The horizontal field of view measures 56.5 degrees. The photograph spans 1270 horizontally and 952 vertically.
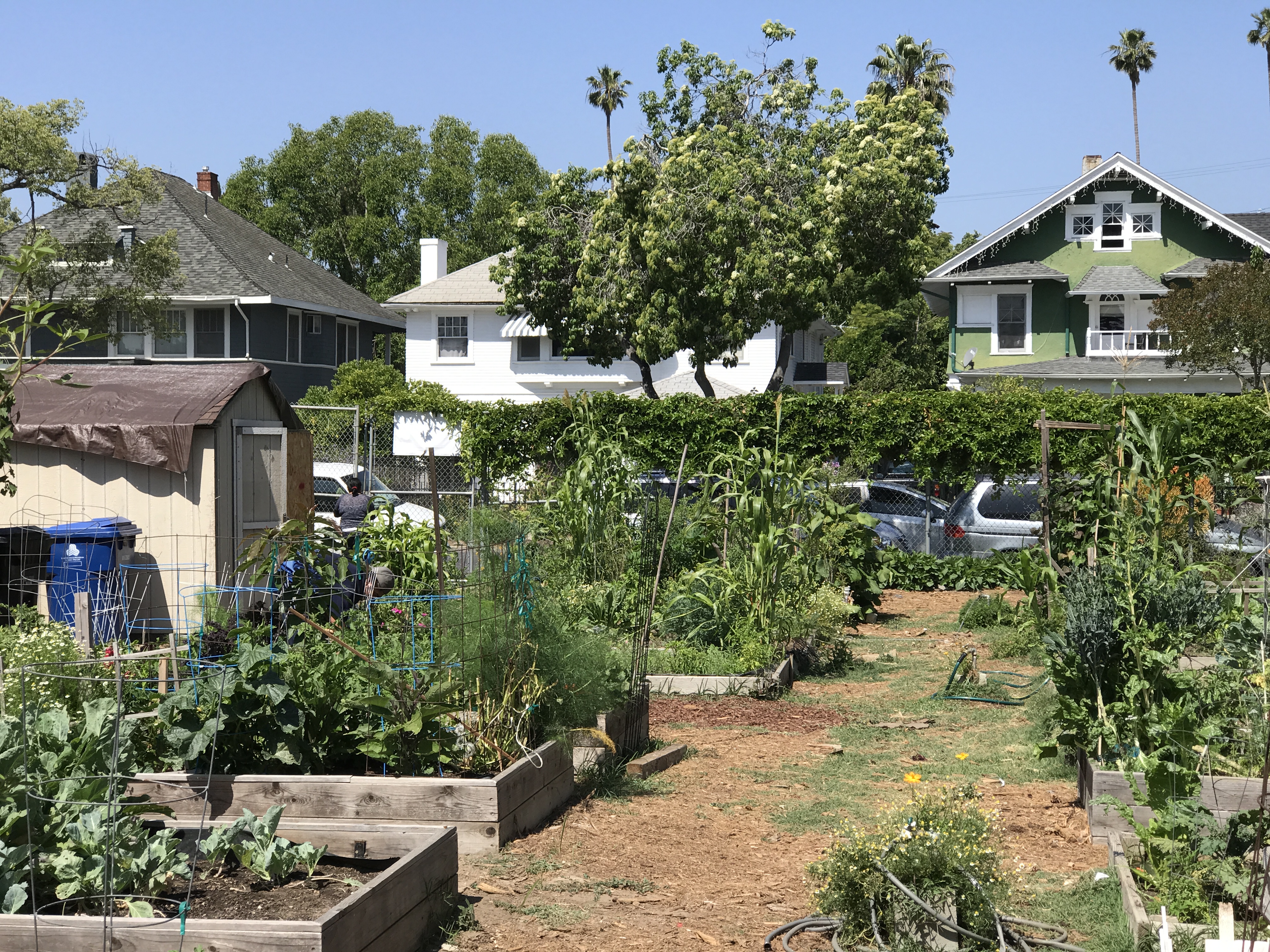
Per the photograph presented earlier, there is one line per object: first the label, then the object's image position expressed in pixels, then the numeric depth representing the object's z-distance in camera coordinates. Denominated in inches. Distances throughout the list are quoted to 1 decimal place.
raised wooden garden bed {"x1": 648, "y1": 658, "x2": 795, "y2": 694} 378.0
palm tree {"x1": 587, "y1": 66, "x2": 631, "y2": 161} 1904.5
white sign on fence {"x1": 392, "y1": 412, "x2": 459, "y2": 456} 776.3
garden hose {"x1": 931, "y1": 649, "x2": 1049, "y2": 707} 376.2
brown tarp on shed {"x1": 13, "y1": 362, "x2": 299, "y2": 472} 461.1
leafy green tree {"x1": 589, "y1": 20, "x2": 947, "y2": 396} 988.6
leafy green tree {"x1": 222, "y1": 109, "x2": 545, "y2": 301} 1865.2
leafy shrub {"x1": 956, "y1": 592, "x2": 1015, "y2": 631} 531.5
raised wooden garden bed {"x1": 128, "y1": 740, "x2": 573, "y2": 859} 209.8
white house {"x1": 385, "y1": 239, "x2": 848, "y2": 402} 1302.9
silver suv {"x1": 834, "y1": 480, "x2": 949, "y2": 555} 705.0
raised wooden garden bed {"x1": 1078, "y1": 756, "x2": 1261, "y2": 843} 205.9
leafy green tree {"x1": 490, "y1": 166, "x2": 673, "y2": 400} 1078.4
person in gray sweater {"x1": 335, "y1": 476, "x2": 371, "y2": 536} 571.8
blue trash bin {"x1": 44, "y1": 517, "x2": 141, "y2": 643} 431.2
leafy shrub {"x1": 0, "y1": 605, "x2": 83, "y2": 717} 230.1
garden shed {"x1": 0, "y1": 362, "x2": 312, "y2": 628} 462.9
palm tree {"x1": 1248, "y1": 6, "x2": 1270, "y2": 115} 1736.0
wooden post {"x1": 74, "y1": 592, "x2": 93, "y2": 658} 329.4
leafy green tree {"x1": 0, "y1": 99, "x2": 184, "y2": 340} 843.4
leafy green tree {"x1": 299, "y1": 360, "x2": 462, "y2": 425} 1143.6
